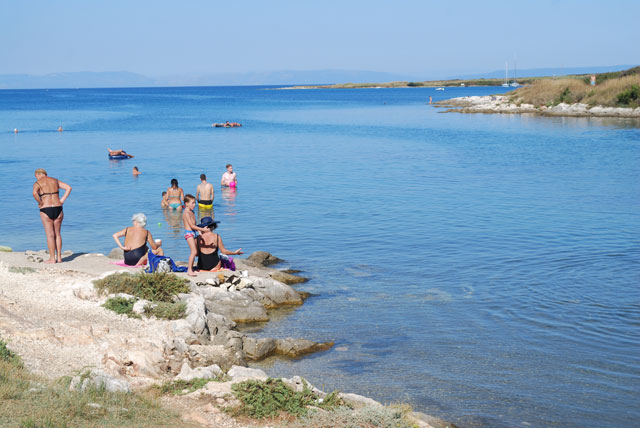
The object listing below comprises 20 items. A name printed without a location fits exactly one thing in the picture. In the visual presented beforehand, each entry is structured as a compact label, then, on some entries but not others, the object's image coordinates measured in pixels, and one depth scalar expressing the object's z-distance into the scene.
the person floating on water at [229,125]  63.31
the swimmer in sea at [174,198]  23.44
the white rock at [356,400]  8.41
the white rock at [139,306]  11.28
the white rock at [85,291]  11.80
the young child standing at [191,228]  13.84
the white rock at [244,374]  8.70
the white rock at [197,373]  8.65
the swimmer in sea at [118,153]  38.59
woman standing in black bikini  14.35
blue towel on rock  13.27
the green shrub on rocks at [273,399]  7.62
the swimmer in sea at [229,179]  27.80
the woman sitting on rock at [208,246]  14.29
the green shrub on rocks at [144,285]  11.91
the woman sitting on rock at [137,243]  14.10
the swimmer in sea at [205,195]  23.70
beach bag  14.77
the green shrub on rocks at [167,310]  11.29
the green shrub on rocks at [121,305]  11.19
